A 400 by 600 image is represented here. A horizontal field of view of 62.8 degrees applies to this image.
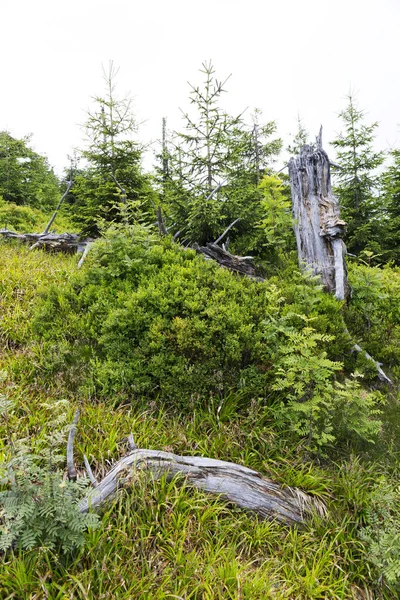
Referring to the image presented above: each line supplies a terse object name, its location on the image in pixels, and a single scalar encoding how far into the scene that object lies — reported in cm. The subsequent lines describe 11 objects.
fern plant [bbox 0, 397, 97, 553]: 198
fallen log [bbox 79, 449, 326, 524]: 276
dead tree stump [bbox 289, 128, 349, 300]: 545
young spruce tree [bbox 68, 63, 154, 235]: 822
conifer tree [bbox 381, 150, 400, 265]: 996
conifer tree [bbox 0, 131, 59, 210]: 1558
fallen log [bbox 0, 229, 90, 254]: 817
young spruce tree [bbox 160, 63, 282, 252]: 684
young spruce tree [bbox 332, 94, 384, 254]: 960
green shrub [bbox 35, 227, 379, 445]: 352
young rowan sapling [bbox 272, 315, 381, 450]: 306
